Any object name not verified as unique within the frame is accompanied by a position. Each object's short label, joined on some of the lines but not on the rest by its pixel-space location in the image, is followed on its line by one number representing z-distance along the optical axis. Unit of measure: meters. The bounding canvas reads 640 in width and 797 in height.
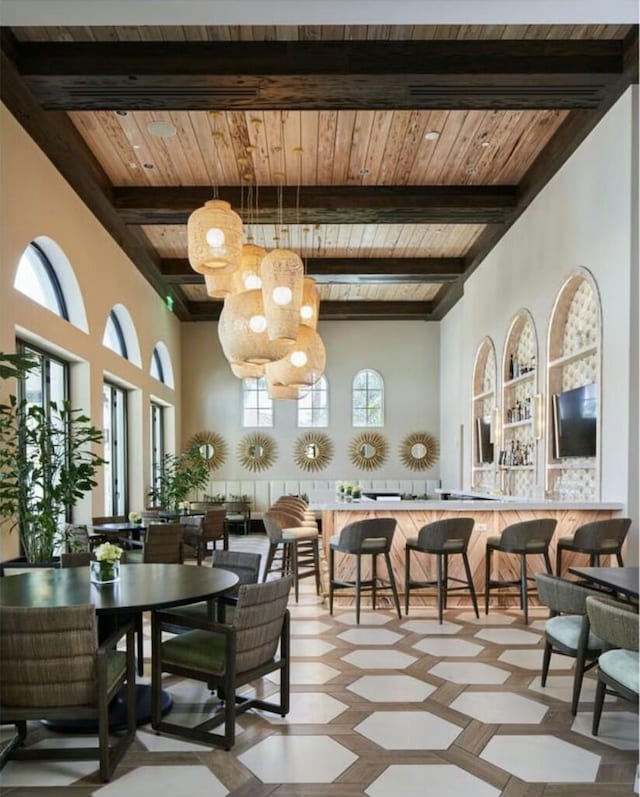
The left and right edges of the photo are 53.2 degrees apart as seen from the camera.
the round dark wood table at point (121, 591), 2.86
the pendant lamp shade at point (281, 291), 5.00
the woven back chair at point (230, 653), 2.89
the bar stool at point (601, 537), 4.77
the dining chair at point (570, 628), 3.23
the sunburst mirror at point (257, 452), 12.91
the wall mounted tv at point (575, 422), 5.67
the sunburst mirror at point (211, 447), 12.86
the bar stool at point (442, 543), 5.11
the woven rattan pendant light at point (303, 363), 6.59
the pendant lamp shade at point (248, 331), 5.38
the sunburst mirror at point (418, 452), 12.95
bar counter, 5.59
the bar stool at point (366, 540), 5.13
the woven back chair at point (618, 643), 2.63
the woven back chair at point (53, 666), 2.47
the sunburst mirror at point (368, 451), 12.92
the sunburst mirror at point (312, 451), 12.91
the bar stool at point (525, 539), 5.05
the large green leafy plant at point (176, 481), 9.95
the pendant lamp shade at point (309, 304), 6.50
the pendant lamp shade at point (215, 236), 4.80
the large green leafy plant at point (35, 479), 4.53
